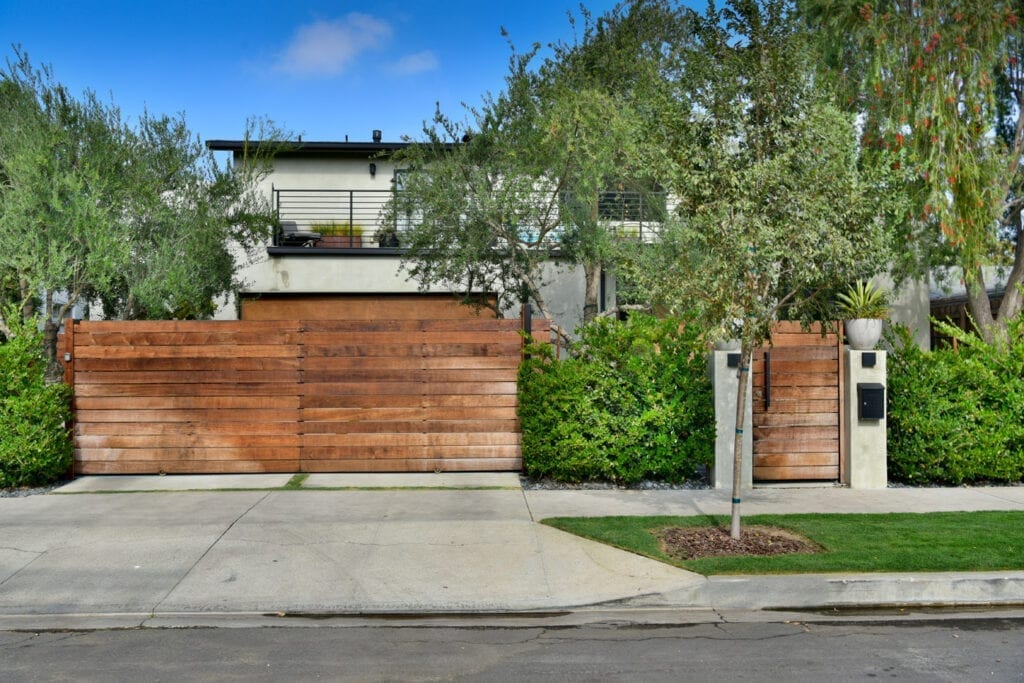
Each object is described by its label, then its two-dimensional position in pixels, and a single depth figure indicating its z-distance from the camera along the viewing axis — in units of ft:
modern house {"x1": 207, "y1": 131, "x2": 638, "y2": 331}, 59.52
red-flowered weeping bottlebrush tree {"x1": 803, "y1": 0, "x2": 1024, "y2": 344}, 43.65
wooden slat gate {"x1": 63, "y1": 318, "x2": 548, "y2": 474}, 34.37
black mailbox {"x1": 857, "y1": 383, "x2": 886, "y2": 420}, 32.42
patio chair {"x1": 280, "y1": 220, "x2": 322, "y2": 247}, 60.44
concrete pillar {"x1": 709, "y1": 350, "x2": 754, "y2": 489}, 32.83
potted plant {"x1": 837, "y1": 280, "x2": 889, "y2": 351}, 32.96
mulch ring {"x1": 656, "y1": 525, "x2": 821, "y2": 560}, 23.71
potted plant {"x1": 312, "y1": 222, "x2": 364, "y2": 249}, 61.21
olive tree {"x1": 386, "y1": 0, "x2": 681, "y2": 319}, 41.09
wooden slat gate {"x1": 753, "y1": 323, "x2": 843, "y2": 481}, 33.40
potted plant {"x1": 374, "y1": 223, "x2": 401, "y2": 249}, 59.98
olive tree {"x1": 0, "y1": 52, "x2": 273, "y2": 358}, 35.01
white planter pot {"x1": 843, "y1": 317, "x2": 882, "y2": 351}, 32.91
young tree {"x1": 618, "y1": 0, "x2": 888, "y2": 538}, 22.61
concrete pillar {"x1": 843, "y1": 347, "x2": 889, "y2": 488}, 32.94
